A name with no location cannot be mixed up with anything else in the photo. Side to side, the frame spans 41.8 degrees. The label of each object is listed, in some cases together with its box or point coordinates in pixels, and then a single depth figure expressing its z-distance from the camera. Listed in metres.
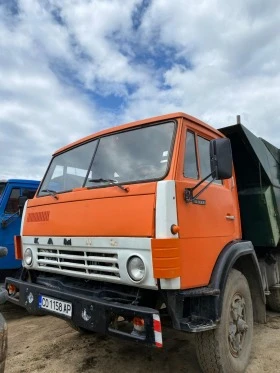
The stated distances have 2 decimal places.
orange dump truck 2.84
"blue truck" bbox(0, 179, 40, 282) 6.20
